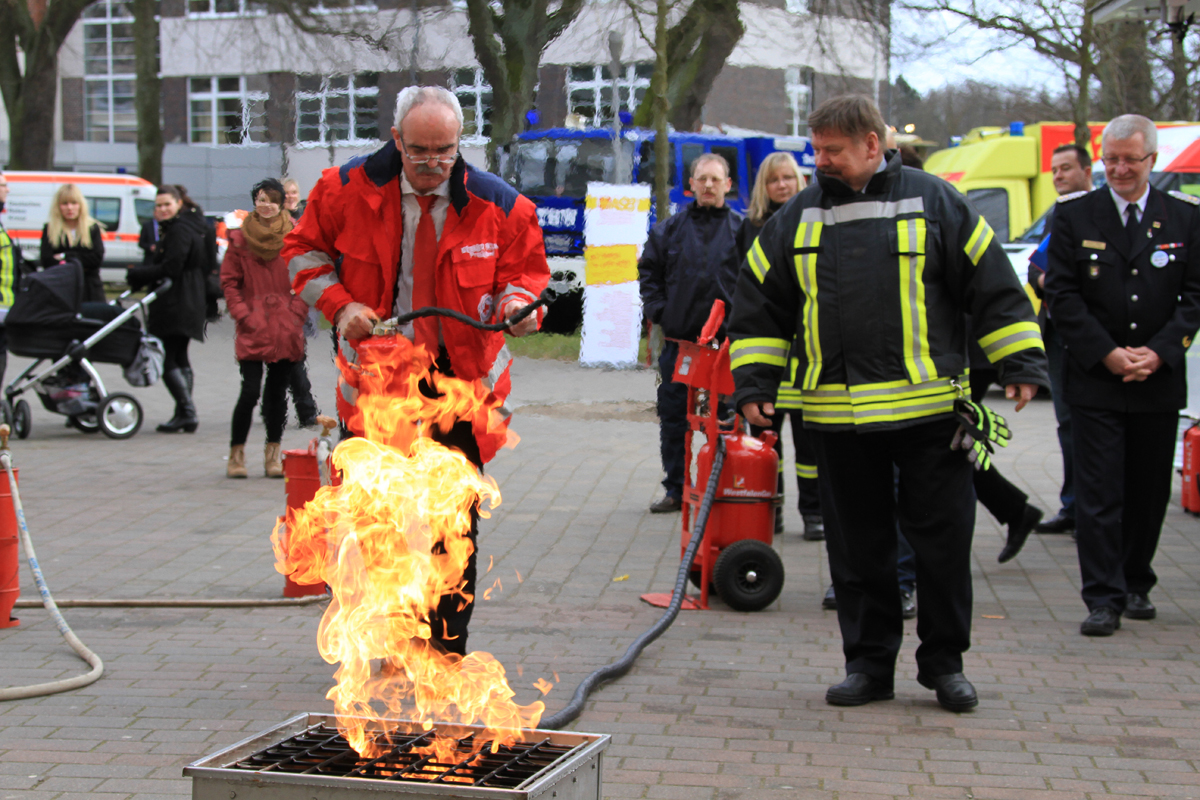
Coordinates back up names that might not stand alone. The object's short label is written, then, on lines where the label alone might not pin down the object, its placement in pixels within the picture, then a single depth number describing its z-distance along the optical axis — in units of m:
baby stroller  10.77
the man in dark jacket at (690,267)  7.59
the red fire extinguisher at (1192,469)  8.19
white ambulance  28.11
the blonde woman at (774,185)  7.06
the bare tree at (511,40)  15.60
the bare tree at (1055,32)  20.69
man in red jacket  4.25
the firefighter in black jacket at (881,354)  4.44
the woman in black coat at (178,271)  11.28
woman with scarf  9.11
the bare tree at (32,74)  28.00
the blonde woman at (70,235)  11.80
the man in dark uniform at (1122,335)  5.68
